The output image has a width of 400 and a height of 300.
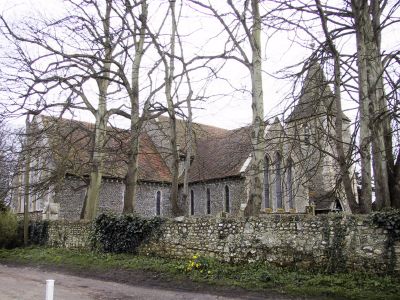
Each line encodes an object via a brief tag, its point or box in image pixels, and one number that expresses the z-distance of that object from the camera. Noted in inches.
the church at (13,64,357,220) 855.1
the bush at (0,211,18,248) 940.0
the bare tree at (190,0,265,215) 574.9
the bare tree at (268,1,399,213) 465.7
